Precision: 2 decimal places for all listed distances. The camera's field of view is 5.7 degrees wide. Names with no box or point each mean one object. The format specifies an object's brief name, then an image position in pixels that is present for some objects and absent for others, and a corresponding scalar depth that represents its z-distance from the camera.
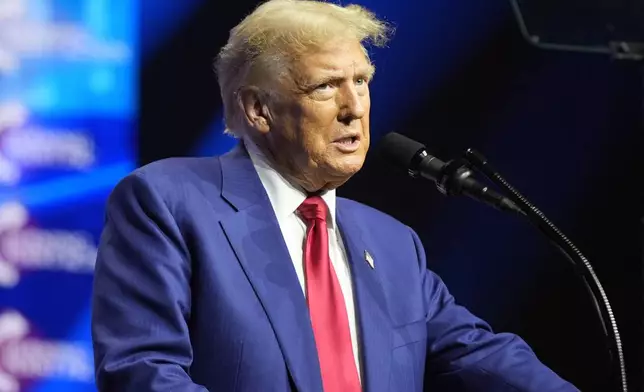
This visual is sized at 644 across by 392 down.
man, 8.63
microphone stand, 8.55
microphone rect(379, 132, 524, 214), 8.59
